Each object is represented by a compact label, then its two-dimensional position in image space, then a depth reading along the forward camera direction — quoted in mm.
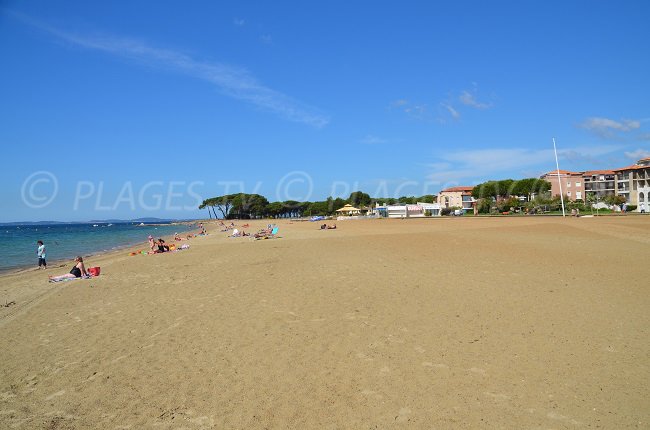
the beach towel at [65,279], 13867
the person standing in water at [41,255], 19105
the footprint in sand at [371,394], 4172
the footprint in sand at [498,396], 4031
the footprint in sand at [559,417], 3582
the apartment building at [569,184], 93000
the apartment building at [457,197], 105750
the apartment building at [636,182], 71750
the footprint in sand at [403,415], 3740
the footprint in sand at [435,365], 4789
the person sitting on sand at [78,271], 14195
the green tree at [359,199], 132000
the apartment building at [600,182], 88875
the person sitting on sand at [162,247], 23141
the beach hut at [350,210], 97444
